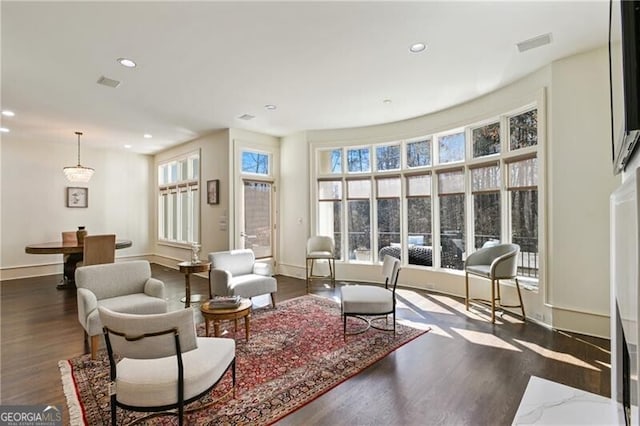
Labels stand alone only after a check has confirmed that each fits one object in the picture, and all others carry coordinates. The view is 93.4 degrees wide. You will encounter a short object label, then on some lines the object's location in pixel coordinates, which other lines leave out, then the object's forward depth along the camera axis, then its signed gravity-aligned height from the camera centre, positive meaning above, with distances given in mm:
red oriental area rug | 2162 -1407
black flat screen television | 765 +393
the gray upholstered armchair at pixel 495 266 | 3883 -719
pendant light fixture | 6367 +934
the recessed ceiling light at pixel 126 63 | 3436 +1783
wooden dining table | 5475 -641
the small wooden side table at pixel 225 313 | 3135 -1025
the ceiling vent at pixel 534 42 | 3074 +1788
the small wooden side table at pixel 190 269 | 4629 -816
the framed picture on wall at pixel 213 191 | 6461 +544
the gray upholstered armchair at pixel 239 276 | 4112 -899
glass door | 6500 -55
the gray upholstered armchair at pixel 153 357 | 1775 -852
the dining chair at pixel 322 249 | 5941 -695
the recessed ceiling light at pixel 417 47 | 3141 +1769
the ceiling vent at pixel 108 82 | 3904 +1782
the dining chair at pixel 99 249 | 5441 -605
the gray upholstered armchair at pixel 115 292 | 2990 -856
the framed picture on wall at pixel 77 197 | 7445 +497
